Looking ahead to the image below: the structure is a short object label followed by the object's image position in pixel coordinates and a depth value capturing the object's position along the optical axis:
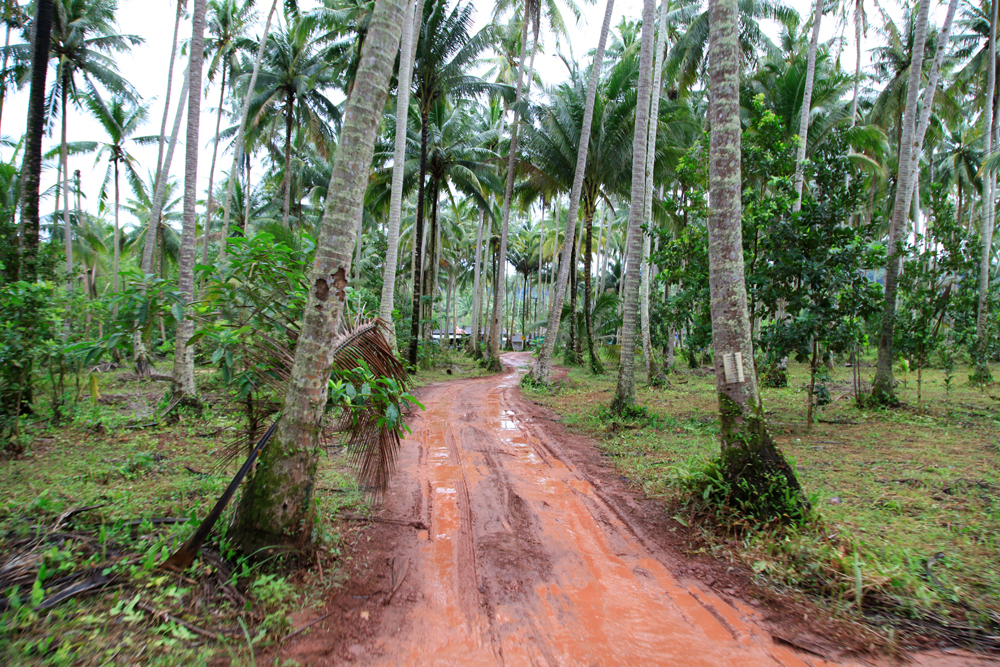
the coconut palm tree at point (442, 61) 16.28
